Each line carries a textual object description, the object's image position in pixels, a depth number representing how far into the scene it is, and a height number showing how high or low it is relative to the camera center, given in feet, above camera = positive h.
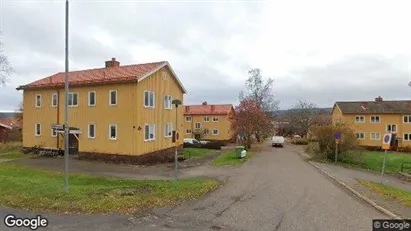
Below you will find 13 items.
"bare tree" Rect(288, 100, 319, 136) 231.85 +4.38
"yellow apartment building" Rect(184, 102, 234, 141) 180.34 +0.49
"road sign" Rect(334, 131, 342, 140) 78.48 -3.55
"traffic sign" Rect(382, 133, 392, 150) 47.93 -3.11
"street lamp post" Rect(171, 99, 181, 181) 45.23 -1.69
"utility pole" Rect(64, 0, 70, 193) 36.01 -0.26
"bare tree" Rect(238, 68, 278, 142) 173.75 +17.51
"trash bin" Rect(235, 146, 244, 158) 87.71 -7.94
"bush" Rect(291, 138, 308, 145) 183.01 -11.54
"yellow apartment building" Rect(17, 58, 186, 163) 77.71 +3.61
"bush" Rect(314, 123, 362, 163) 91.45 -6.38
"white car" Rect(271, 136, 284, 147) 161.27 -10.21
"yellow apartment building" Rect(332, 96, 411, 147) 168.76 +1.29
